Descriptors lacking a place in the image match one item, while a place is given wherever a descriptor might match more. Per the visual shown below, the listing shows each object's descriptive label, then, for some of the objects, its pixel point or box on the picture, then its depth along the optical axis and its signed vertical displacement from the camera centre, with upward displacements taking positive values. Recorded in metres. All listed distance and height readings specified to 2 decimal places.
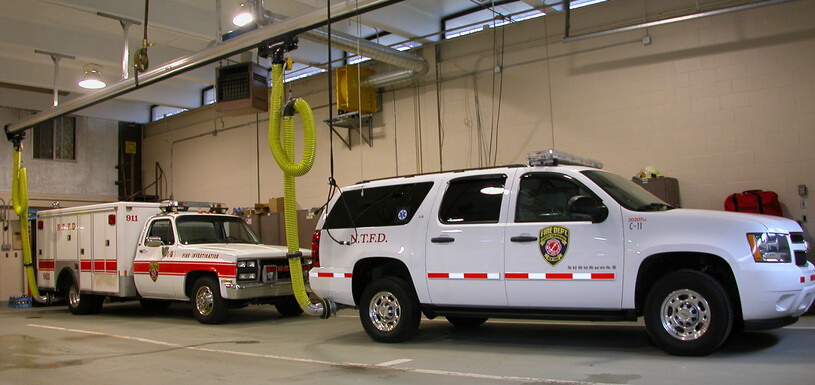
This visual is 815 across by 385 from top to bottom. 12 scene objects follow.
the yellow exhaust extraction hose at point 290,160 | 8.76 +1.03
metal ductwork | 13.23 +3.78
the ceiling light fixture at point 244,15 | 11.21 +3.80
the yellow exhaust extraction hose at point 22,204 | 15.88 +1.06
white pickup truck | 11.22 -0.30
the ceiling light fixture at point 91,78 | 15.02 +3.71
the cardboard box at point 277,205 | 18.02 +0.91
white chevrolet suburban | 6.24 -0.27
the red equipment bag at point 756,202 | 10.91 +0.36
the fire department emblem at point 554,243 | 6.98 -0.13
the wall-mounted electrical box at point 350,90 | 15.70 +3.43
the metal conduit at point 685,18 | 11.07 +3.59
